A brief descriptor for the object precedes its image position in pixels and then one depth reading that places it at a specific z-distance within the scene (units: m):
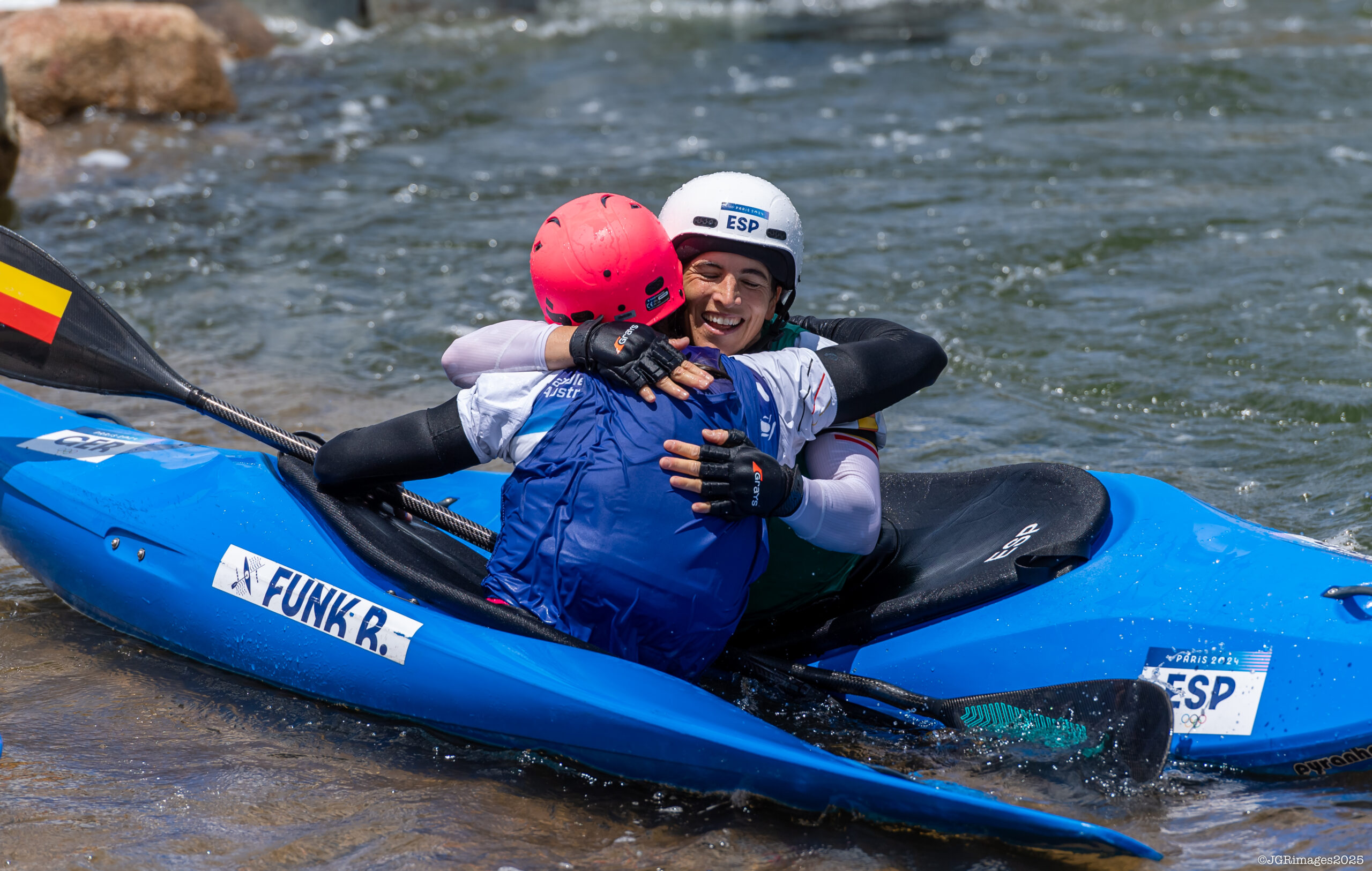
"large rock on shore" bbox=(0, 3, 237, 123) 18.59
